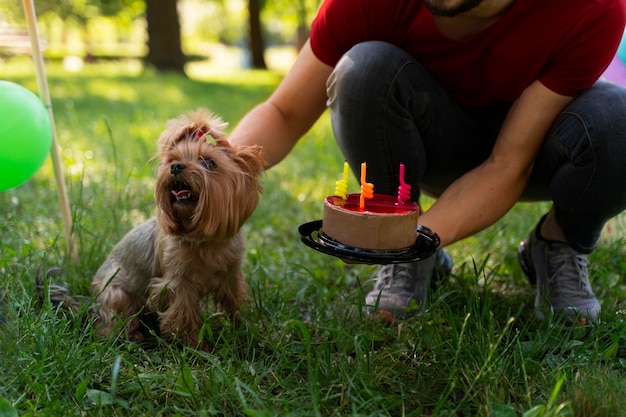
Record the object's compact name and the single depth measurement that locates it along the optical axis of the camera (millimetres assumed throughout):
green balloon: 2197
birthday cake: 1669
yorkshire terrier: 2006
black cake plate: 1616
